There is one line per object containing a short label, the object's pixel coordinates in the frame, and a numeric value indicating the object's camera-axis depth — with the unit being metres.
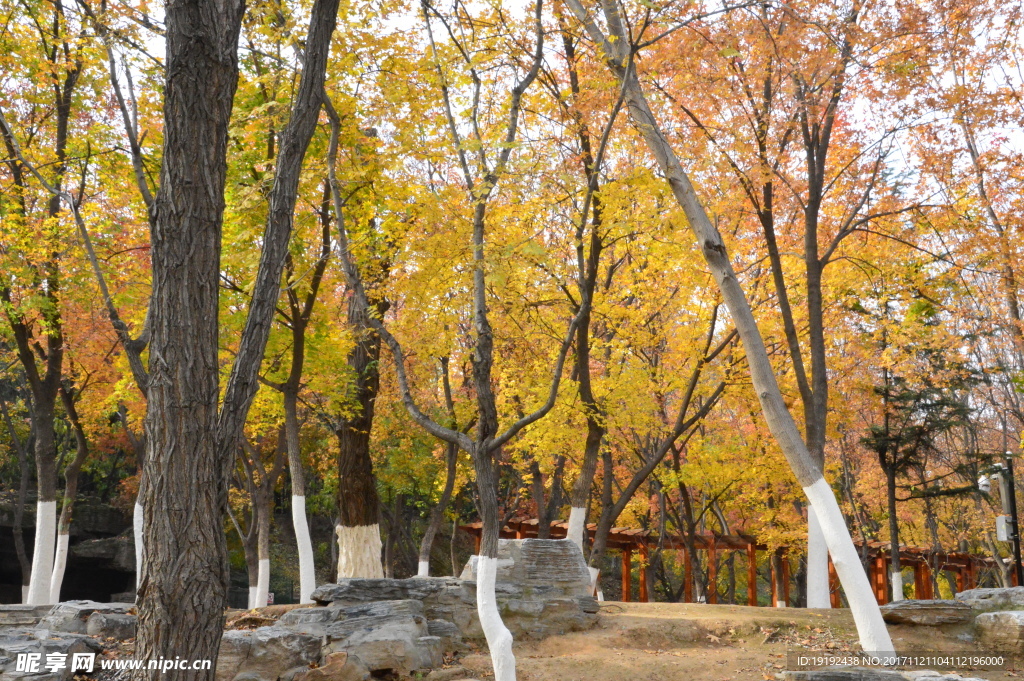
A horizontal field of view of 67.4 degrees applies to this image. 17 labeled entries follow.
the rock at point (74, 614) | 9.42
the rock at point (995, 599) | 9.18
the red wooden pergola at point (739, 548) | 19.05
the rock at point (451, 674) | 7.88
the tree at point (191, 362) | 4.50
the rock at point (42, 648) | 6.31
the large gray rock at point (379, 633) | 8.02
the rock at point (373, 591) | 9.42
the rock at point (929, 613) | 9.16
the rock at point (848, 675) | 6.26
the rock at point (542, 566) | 10.99
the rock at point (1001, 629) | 8.38
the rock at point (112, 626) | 8.74
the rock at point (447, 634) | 9.37
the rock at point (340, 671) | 7.41
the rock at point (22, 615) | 10.60
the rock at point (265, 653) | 7.69
